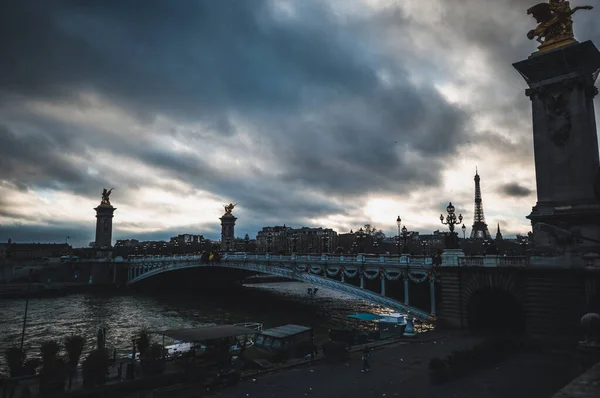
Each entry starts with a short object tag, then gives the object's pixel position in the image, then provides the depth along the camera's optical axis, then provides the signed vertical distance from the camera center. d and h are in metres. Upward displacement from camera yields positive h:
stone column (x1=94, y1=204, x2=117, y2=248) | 121.38 +7.21
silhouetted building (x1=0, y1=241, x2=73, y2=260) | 152.59 +0.49
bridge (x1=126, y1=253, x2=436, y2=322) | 34.72 -1.75
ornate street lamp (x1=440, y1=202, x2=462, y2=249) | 30.78 +1.87
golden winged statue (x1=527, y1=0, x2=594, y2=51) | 32.86 +17.52
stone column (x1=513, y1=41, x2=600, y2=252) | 30.95 +8.58
